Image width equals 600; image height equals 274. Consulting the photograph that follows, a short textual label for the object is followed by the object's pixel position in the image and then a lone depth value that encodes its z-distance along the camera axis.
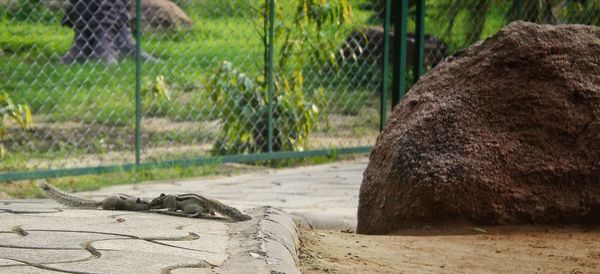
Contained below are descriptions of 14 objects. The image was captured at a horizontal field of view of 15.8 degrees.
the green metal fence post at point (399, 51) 20.09
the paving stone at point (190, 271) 6.79
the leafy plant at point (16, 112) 15.87
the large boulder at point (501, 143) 10.39
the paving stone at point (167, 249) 7.34
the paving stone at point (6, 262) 6.74
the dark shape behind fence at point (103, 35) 17.89
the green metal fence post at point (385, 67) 19.89
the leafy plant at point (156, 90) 17.97
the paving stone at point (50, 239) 7.47
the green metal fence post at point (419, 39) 20.41
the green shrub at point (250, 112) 18.40
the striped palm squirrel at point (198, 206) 9.16
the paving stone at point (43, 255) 6.97
